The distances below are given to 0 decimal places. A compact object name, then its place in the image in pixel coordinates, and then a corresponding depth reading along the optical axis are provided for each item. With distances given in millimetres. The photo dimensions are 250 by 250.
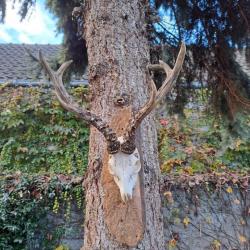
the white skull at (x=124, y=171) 1579
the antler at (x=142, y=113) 1584
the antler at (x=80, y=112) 1584
